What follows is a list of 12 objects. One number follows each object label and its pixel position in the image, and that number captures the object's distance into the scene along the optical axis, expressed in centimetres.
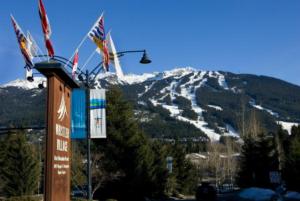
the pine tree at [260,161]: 5588
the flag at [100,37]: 2166
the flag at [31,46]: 2022
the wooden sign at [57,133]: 1171
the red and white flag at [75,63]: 2077
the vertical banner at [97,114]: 2062
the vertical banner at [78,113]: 1700
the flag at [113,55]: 2344
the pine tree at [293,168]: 4317
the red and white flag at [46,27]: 1688
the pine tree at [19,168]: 5166
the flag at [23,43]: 1948
